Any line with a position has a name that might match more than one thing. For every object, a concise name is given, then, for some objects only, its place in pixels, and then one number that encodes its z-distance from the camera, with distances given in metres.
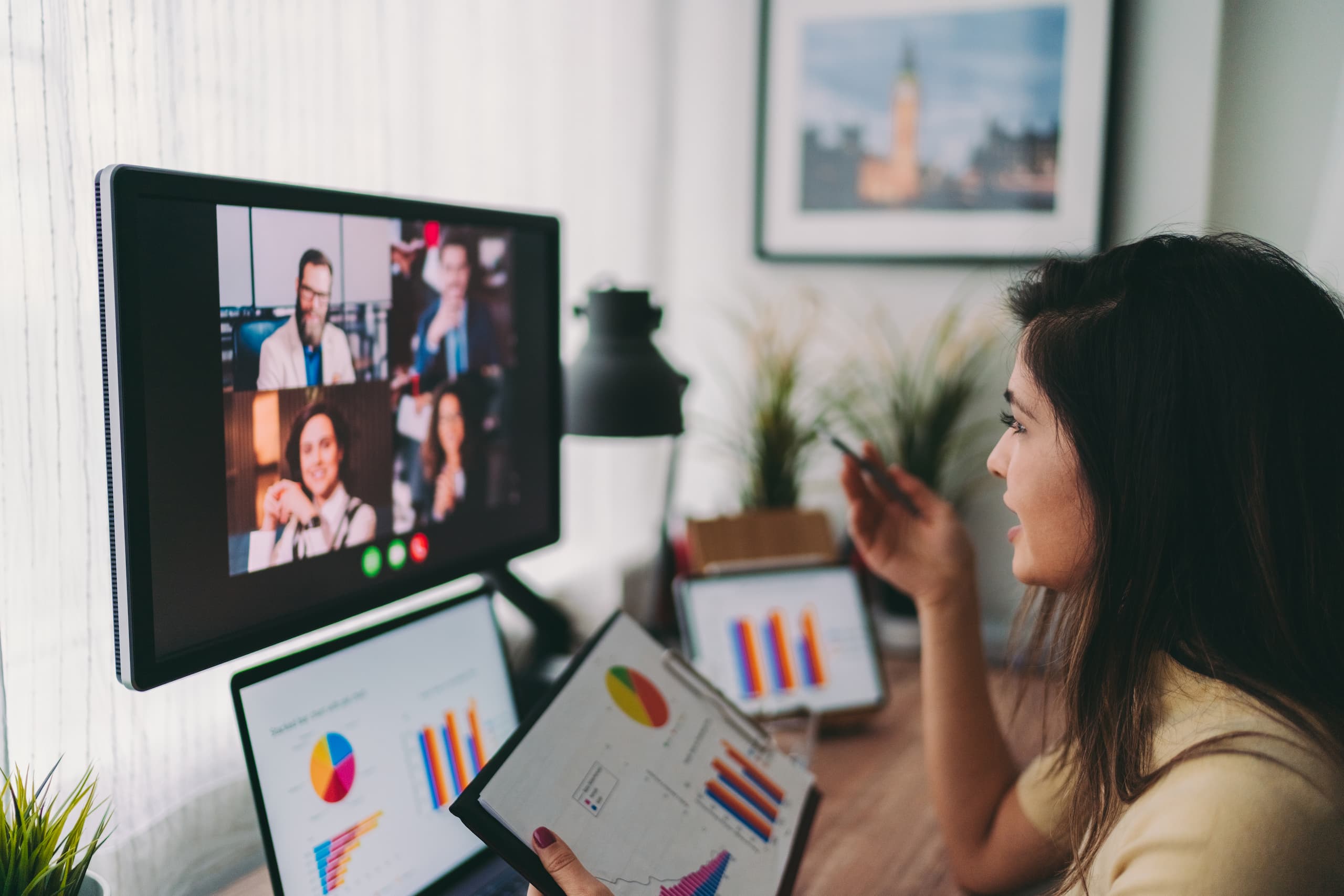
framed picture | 1.86
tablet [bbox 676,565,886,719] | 1.52
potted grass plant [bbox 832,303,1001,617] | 1.94
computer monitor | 0.73
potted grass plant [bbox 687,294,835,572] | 1.72
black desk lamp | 1.23
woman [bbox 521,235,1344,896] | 0.71
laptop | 0.86
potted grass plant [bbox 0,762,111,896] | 0.73
